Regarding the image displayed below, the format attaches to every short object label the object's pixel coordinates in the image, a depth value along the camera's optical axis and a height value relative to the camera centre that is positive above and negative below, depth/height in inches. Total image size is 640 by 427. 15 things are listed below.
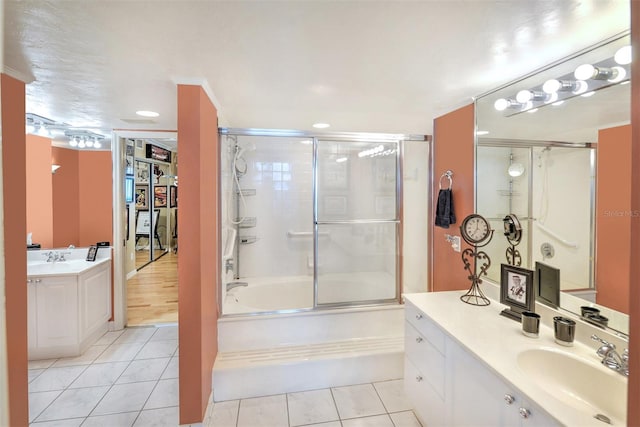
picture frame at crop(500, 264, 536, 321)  62.1 -19.2
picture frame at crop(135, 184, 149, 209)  223.9 +8.6
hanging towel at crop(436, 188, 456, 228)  93.6 -0.3
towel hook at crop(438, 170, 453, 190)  95.7 +11.5
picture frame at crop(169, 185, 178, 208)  254.9 +10.6
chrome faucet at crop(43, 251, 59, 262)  117.1 -20.7
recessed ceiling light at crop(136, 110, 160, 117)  97.8 +33.6
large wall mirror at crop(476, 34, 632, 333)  50.9 +9.2
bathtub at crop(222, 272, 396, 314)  128.7 -39.5
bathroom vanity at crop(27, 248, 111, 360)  99.6 -38.0
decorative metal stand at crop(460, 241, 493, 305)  76.4 -19.4
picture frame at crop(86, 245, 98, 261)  118.1 -19.5
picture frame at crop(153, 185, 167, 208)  242.4 +10.0
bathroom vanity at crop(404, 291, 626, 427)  42.5 -29.5
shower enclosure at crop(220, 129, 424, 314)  135.1 -5.3
